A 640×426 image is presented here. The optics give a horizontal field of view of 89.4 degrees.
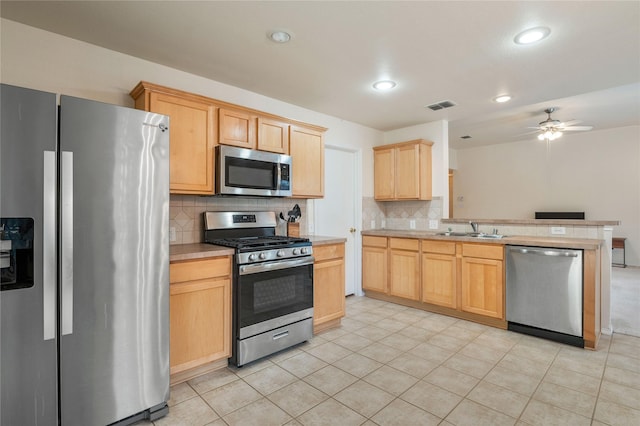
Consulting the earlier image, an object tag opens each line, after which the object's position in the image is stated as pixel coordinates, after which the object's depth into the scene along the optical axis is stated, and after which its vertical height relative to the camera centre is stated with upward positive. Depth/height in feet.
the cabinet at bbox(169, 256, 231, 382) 7.27 -2.32
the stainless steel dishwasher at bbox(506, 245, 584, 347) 9.48 -2.43
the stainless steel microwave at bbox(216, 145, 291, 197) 8.86 +1.24
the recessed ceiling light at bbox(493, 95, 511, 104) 11.64 +4.24
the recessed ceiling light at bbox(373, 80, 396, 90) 10.32 +4.21
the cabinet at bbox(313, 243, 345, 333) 10.32 -2.40
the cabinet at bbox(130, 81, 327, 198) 8.03 +2.40
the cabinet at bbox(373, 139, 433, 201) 14.38 +1.99
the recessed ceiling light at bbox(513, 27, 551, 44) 7.26 +4.13
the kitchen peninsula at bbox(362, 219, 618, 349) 9.62 -1.87
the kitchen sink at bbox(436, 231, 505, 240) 11.71 -0.81
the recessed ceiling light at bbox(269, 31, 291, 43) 7.45 +4.17
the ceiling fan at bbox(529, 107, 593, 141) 15.70 +4.21
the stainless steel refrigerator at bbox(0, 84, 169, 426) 4.91 -0.80
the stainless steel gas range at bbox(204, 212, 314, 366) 8.17 -1.97
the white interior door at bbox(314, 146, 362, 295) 14.15 +0.44
